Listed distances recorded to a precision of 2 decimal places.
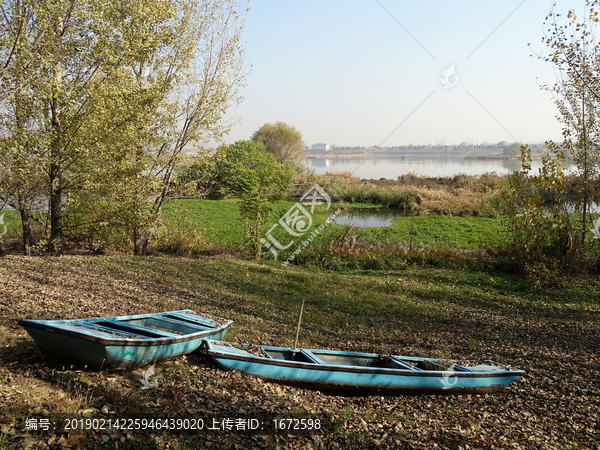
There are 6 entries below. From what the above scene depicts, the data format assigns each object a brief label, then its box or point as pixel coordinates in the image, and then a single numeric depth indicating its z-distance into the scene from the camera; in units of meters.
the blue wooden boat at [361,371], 5.34
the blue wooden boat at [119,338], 4.62
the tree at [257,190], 14.67
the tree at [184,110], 13.73
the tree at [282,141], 52.00
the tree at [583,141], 13.31
